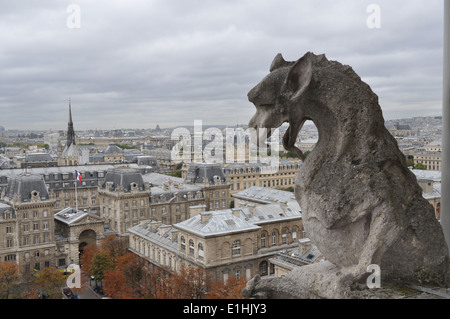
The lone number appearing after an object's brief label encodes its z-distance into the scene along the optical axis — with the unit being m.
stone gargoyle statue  6.19
